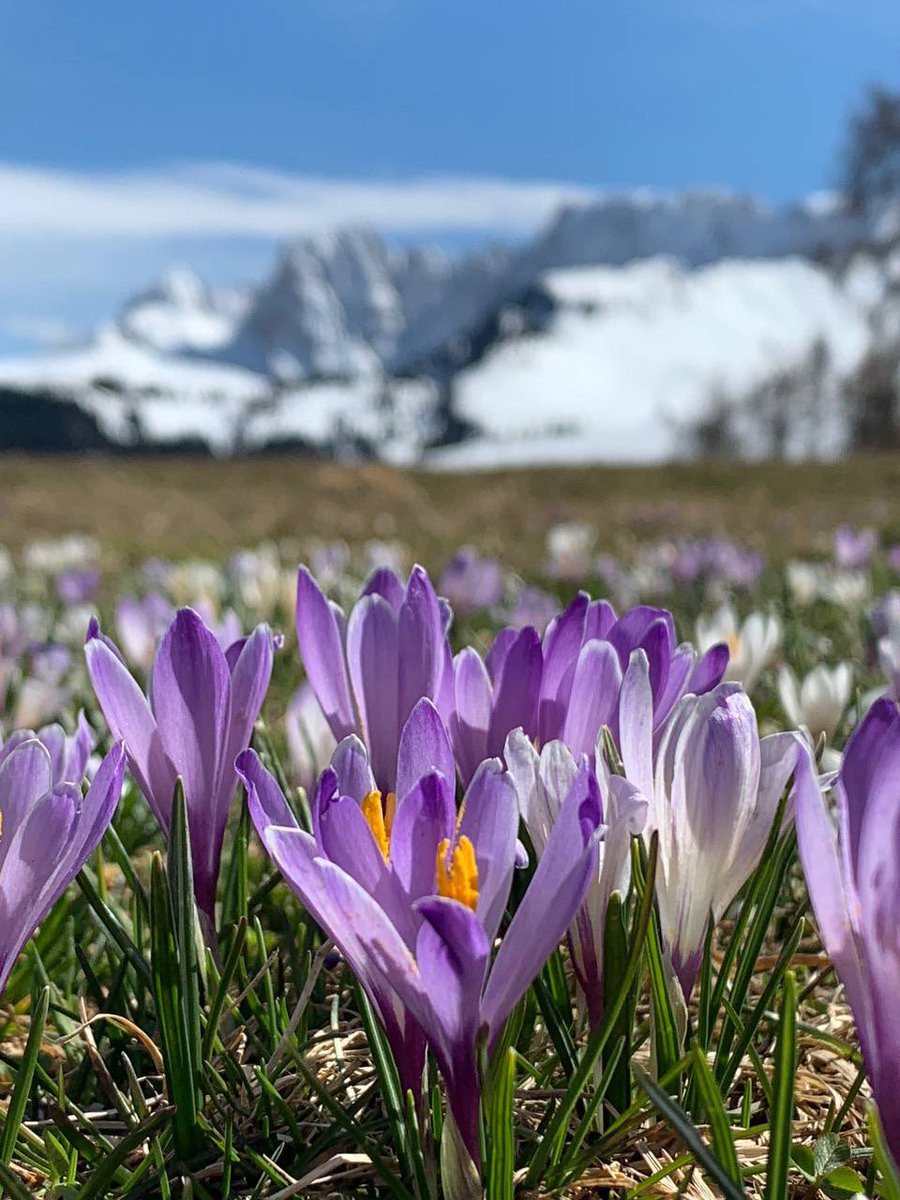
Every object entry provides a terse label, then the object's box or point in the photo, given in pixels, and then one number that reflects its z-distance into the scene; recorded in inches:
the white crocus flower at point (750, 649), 13.3
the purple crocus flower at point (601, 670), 6.5
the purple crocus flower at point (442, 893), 4.4
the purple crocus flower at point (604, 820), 5.6
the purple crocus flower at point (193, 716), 6.2
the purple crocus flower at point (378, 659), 7.1
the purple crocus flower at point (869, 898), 4.4
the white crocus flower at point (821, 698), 11.9
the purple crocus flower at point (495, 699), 6.9
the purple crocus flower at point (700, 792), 5.6
